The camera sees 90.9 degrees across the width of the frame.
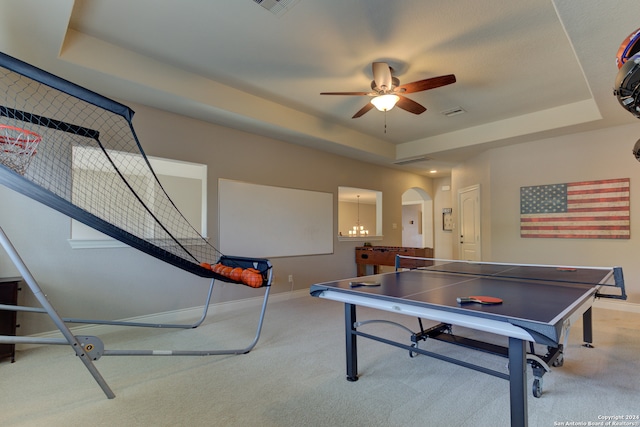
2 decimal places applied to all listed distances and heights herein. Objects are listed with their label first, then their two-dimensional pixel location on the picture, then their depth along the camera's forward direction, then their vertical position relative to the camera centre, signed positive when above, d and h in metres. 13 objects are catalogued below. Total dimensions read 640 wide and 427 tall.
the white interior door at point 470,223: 5.93 +0.06
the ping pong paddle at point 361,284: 2.10 -0.39
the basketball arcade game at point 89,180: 1.78 +0.46
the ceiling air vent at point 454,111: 4.37 +1.62
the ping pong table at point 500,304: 1.35 -0.40
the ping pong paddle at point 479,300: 1.53 -0.36
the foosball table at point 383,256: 5.00 -0.53
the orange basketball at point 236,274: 2.81 -0.43
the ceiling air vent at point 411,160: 6.02 +1.31
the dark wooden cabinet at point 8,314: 2.55 -0.71
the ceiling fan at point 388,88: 2.92 +1.33
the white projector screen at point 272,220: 4.36 +0.10
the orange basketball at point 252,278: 2.71 -0.44
